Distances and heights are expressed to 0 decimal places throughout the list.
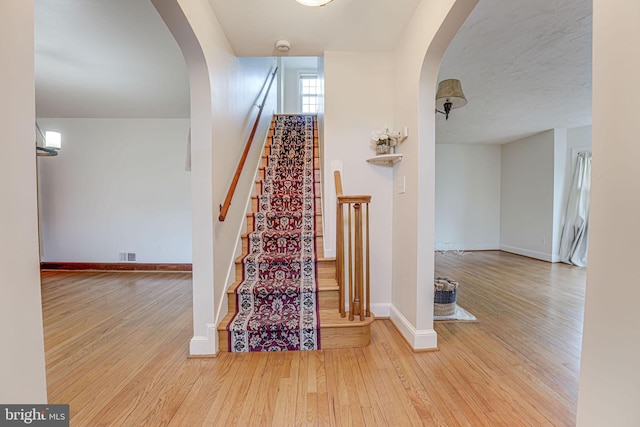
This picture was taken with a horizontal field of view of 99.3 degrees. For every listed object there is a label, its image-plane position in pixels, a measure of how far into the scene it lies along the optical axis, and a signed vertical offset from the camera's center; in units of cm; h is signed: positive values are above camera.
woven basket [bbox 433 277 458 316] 251 -89
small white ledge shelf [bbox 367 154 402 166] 229 +39
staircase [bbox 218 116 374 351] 199 -87
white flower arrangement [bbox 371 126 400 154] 235 +58
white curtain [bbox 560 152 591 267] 477 -27
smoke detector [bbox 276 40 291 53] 230 +137
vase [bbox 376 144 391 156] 237 +49
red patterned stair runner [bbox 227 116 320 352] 197 -60
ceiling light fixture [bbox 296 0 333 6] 164 +122
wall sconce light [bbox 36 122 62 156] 311 +70
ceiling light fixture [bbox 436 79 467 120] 234 +95
